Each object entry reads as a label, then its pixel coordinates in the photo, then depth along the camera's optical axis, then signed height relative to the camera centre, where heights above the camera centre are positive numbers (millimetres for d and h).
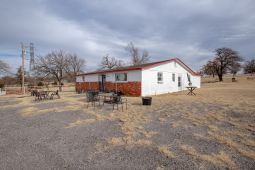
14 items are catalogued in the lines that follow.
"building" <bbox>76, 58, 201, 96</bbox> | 10692 +565
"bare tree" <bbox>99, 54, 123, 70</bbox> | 33233 +5966
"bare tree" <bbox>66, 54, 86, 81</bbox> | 30115 +5662
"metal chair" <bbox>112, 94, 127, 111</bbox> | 6947 -906
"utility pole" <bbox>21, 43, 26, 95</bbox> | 16081 +4931
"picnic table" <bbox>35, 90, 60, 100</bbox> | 10058 -762
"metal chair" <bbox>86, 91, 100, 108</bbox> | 7732 -771
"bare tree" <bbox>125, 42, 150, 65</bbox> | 35264 +8234
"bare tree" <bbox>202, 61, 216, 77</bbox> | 30341 +4021
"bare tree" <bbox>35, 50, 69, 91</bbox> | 25274 +4088
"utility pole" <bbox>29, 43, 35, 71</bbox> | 18623 +5222
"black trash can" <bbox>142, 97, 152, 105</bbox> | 6981 -993
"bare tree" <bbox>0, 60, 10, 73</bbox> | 26778 +4662
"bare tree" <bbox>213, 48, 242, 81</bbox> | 28034 +5727
